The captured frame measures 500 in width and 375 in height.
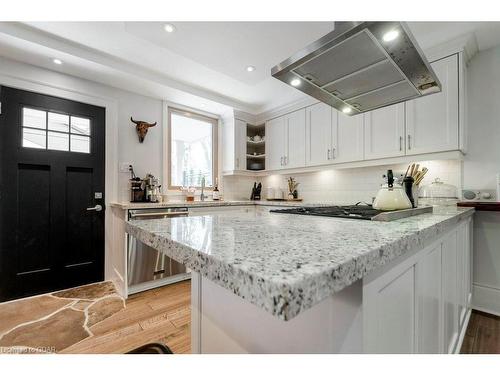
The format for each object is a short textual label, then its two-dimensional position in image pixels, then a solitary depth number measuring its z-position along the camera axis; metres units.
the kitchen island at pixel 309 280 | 0.33
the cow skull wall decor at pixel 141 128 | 2.99
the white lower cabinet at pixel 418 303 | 0.52
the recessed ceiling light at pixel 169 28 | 1.88
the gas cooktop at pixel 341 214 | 0.97
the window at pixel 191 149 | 3.45
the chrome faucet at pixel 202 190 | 3.45
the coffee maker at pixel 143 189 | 2.86
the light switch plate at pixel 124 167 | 2.90
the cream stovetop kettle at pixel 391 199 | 1.20
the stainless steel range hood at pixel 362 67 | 1.01
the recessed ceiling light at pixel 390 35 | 0.98
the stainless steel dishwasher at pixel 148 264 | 2.38
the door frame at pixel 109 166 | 2.67
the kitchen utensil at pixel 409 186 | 1.52
